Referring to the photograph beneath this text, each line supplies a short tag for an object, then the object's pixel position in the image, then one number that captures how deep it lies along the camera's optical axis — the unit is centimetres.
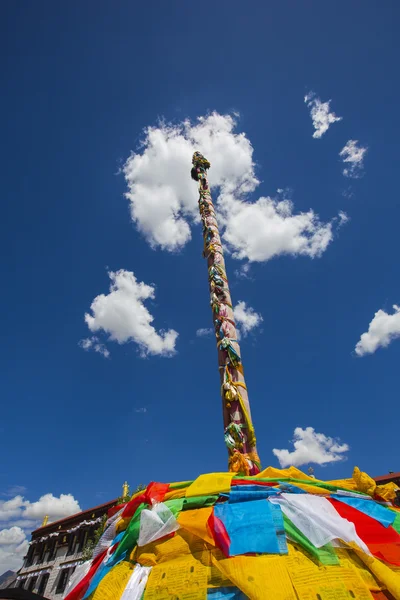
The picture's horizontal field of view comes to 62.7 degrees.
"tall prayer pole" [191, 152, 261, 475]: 632
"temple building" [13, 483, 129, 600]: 2505
